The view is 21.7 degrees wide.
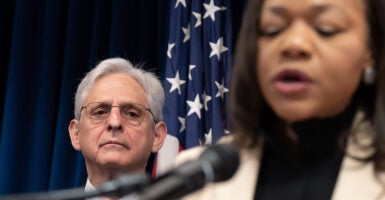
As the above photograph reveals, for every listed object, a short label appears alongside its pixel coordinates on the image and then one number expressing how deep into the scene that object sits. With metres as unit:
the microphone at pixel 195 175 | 0.77
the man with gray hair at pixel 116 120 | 1.75
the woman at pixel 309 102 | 1.07
